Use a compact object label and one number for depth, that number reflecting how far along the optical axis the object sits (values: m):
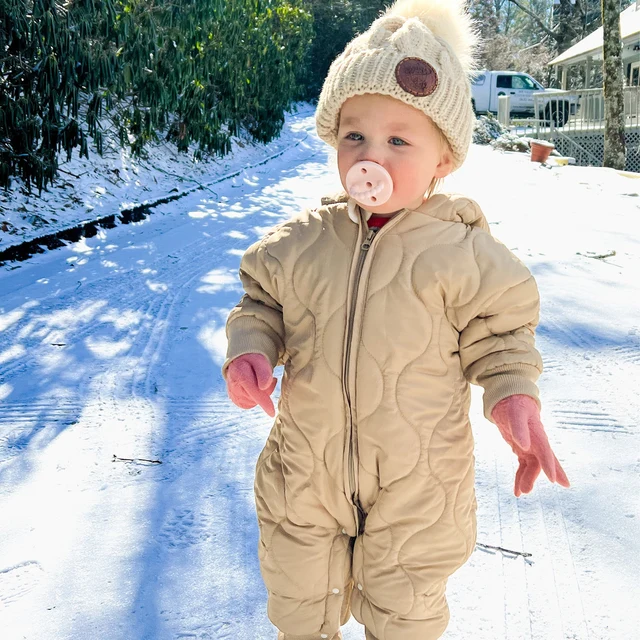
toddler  1.40
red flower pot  11.27
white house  14.66
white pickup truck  21.78
